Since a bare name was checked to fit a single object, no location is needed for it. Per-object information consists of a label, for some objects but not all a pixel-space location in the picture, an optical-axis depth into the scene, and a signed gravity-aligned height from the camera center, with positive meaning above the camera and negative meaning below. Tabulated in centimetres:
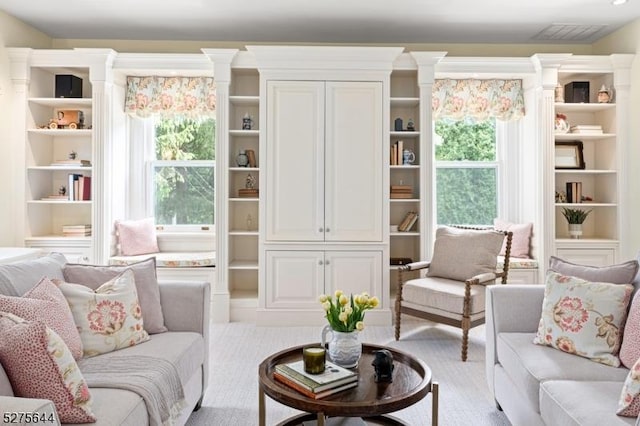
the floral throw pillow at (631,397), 157 -63
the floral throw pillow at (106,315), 213 -49
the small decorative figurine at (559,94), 464 +117
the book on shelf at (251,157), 462 +54
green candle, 191 -61
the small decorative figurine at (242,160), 456 +50
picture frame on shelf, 470 +57
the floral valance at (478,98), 484 +117
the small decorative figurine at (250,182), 472 +30
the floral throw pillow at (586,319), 213 -51
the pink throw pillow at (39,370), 150 -51
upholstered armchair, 354 -56
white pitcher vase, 208 -61
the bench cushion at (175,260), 445 -47
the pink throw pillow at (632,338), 201 -55
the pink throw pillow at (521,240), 469 -29
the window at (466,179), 509 +35
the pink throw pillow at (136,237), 462 -26
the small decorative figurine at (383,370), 195 -67
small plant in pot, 463 -10
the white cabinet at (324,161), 428 +46
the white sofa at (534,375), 171 -69
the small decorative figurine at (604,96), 454 +112
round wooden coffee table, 171 -71
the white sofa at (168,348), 163 -65
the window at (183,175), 500 +39
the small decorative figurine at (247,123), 457 +86
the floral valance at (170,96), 478 +118
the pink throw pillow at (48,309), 179 -39
